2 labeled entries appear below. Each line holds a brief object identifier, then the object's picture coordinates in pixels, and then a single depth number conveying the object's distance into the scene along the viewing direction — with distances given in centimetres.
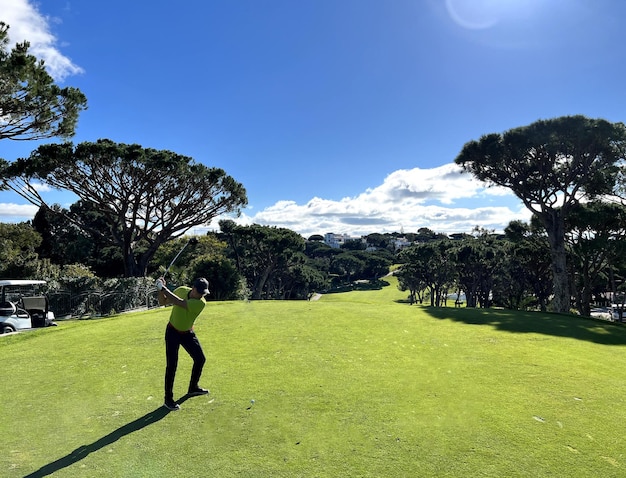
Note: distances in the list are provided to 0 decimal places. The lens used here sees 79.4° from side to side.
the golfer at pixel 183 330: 619
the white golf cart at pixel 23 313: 1463
